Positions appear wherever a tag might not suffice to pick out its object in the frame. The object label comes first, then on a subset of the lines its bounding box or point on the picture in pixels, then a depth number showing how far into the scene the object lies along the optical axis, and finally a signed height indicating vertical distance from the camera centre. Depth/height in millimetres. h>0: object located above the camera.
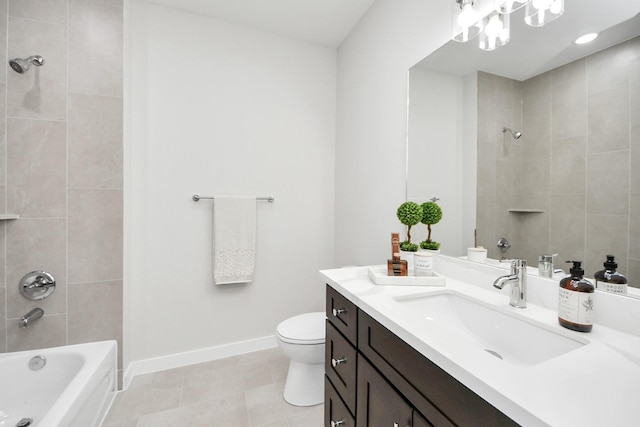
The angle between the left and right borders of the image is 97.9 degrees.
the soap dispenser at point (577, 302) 733 -241
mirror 804 +263
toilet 1574 -863
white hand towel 2072 -215
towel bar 2039 +95
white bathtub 1323 -881
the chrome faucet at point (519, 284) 915 -240
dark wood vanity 595 -478
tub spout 1488 -580
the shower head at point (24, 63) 1431 +772
